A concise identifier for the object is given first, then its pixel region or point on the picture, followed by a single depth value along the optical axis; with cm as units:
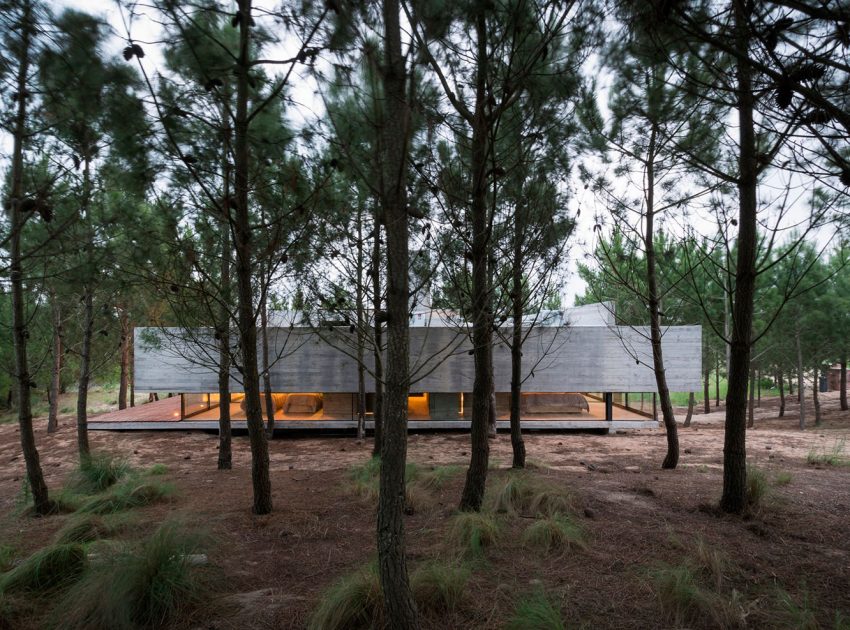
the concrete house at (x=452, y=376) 1284
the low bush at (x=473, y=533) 344
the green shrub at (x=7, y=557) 315
